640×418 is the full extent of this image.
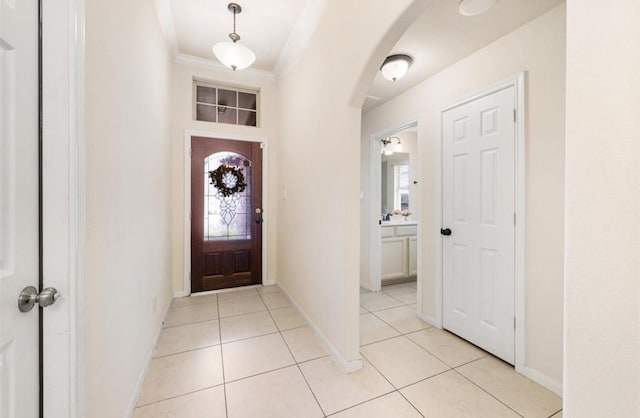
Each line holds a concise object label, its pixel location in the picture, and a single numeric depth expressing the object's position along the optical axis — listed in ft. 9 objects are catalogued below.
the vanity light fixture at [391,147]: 14.79
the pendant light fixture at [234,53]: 7.31
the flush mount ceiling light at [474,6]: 5.26
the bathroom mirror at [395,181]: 15.26
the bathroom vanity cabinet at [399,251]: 11.78
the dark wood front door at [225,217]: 10.57
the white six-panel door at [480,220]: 6.26
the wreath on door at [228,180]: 10.80
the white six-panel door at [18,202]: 2.34
